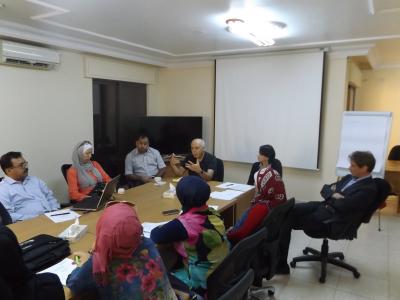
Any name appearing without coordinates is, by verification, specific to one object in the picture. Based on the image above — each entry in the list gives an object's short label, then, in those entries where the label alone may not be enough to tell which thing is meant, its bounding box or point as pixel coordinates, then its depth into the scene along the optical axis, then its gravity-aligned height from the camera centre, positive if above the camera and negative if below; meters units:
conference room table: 2.04 -0.81
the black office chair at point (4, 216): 2.45 -0.84
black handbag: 1.62 -0.77
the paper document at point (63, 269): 1.54 -0.82
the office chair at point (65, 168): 3.54 -0.66
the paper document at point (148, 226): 2.09 -0.80
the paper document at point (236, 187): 3.36 -0.80
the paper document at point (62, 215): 2.32 -0.81
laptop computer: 2.56 -0.78
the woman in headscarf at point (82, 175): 3.23 -0.69
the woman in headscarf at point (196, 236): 1.70 -0.67
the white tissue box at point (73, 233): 1.95 -0.78
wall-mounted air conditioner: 3.48 +0.62
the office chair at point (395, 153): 5.98 -0.68
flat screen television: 5.29 -0.34
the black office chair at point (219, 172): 3.94 -0.74
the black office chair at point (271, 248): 2.20 -0.96
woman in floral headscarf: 1.30 -0.66
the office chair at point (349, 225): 2.72 -0.94
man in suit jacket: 2.64 -0.76
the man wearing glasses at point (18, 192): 2.71 -0.74
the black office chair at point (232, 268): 1.57 -0.80
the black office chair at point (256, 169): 3.72 -0.66
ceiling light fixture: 3.25 +0.93
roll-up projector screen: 4.63 +0.13
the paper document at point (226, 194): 3.00 -0.79
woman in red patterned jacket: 2.00 -0.65
